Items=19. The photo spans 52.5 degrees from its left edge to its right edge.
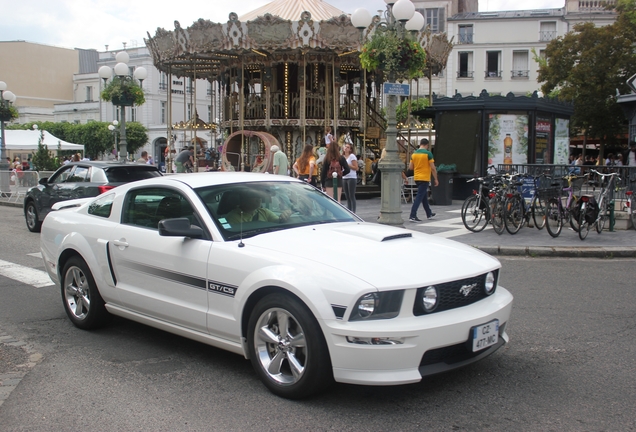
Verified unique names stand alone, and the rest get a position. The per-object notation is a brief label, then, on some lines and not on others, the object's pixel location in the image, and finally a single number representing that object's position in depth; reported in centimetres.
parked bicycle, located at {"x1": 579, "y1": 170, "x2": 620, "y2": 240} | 1150
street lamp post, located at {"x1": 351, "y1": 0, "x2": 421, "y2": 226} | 1234
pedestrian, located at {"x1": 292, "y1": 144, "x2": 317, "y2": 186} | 1548
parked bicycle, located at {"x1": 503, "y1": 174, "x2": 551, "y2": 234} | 1216
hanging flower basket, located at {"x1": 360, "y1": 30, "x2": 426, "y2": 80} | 1247
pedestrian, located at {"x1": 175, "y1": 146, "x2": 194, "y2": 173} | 2337
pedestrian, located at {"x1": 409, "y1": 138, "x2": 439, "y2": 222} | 1434
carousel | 2092
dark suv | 1286
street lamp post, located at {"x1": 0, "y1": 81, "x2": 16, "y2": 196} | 2463
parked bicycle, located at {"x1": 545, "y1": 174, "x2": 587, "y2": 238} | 1175
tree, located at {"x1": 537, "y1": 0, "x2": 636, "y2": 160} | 3612
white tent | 3662
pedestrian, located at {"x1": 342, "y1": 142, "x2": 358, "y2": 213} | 1466
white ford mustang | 385
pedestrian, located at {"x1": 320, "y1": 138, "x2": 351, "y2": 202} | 1417
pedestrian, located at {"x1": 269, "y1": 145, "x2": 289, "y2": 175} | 1584
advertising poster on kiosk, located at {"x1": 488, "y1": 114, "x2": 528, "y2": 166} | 1841
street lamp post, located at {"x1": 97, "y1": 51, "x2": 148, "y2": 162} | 1897
